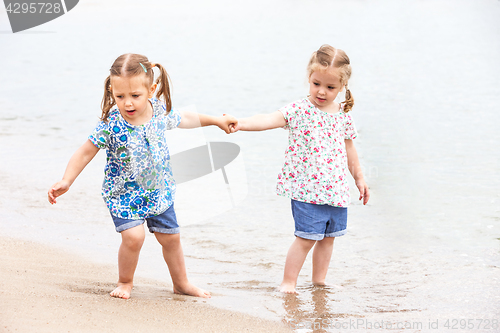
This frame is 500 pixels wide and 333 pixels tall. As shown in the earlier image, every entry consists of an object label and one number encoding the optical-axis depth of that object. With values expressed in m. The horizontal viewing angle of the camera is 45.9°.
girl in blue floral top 3.02
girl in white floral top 3.46
